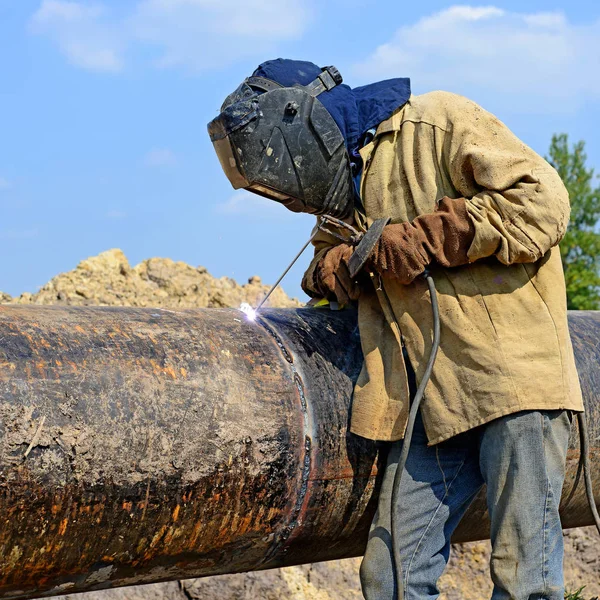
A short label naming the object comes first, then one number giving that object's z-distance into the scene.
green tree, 52.56
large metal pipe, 4.52
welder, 5.21
